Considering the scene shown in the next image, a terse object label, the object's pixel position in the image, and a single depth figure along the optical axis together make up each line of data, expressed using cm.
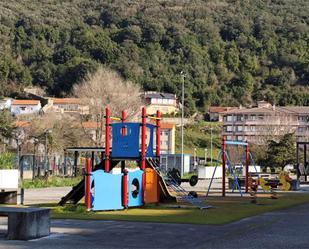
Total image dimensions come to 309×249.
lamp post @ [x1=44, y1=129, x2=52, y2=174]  5883
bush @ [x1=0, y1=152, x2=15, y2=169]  3335
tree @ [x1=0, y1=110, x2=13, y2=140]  5878
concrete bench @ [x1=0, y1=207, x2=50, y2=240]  1272
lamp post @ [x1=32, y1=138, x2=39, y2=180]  6152
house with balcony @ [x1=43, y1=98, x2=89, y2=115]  7264
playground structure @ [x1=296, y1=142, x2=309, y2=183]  4298
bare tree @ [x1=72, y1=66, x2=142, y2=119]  6191
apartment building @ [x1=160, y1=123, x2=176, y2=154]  9794
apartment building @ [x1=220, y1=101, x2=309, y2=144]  10569
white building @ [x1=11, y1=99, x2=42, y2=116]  11021
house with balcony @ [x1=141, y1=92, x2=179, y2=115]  12074
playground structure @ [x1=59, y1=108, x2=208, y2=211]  2031
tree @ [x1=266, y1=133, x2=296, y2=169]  6450
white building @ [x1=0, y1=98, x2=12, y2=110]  10131
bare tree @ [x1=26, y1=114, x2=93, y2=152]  6150
